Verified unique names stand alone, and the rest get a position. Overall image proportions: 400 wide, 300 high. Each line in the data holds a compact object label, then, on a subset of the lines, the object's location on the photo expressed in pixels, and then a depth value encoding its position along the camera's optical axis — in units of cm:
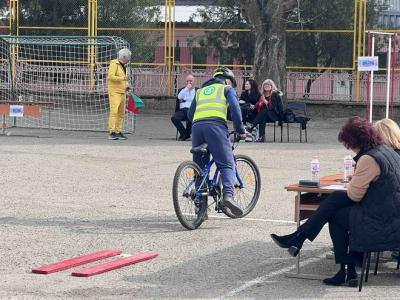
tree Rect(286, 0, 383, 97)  3189
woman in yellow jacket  2198
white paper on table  911
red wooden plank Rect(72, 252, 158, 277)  901
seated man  2233
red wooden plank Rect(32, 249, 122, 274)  913
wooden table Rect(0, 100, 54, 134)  2316
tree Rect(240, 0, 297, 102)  2789
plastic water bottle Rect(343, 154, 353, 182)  988
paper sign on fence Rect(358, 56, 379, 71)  2194
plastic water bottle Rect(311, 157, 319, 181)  953
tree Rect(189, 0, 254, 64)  3362
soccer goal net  2581
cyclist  1154
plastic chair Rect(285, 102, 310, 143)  2266
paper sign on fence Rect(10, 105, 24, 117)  2312
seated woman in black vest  854
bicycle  1118
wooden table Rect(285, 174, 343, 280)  912
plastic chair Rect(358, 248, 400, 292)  856
